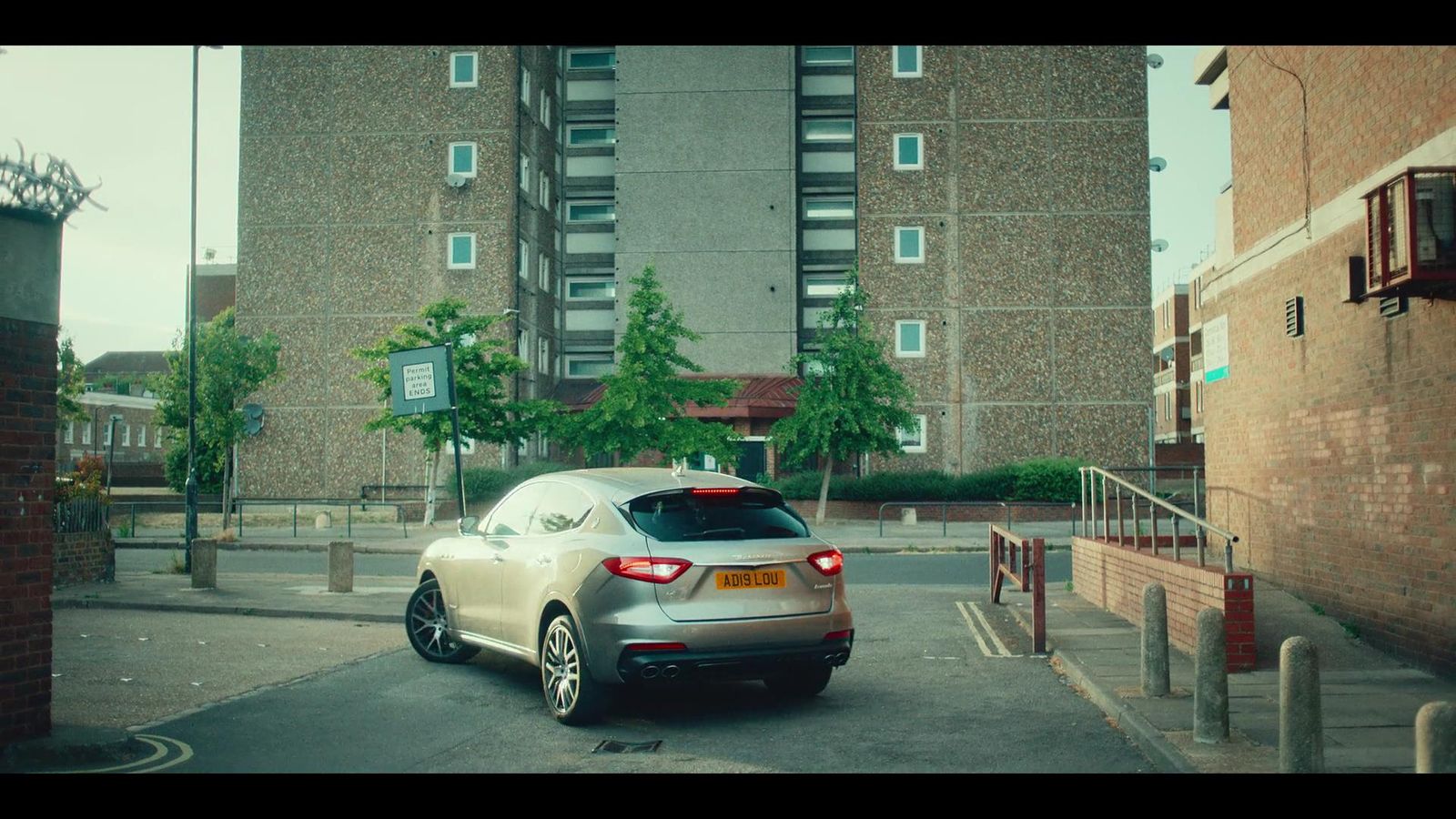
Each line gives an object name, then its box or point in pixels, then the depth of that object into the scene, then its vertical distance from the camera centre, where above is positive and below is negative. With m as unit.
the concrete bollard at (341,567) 15.22 -1.55
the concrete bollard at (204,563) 15.16 -1.51
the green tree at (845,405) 34.38 +1.27
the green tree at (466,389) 31.25 +1.61
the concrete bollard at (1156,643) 7.77 -1.30
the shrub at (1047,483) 36.00 -1.07
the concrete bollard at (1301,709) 5.44 -1.21
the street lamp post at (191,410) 20.42 +0.68
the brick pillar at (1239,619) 8.77 -1.28
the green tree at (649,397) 32.78 +1.46
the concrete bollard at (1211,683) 6.36 -1.28
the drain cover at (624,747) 6.65 -1.71
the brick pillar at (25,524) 6.32 -0.42
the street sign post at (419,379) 15.03 +0.89
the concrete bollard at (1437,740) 4.30 -1.07
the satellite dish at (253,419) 29.45 +0.74
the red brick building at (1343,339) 8.45 +0.96
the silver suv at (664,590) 7.11 -0.90
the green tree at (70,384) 38.25 +2.08
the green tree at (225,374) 30.12 +1.99
